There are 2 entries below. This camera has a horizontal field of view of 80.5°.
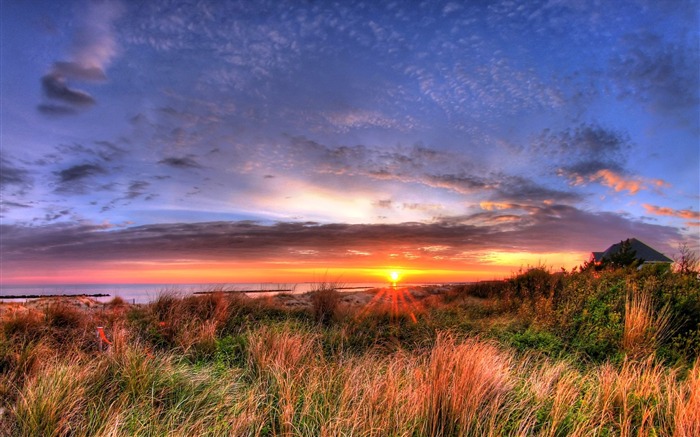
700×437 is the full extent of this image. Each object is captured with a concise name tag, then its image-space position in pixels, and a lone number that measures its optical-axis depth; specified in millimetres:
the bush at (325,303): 11008
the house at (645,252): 38741
